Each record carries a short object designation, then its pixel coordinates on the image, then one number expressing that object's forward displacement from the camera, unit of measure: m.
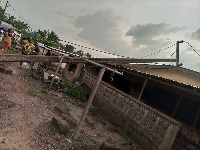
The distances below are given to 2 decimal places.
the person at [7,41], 17.30
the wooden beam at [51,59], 4.56
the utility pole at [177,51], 14.93
